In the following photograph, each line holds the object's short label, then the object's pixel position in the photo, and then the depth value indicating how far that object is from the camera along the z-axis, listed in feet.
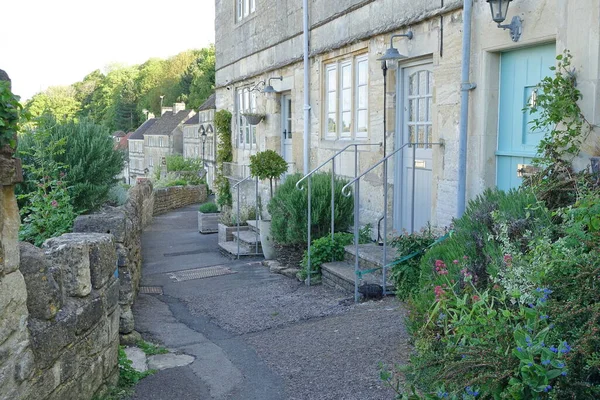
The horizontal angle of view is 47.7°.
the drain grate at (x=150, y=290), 29.55
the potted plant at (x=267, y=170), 35.12
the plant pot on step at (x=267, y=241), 35.40
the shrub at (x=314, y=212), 30.76
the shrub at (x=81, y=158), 27.58
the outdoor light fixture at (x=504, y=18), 20.52
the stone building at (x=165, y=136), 192.65
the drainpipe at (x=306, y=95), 37.47
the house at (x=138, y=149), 222.28
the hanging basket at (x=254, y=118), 45.68
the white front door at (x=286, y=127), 43.50
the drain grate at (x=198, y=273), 33.04
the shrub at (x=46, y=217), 22.35
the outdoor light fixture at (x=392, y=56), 26.63
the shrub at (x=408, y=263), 21.57
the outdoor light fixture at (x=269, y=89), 42.91
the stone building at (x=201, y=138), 131.34
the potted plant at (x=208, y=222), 52.90
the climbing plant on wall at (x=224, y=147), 55.20
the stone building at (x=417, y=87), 20.81
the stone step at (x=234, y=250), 37.88
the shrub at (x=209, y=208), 56.03
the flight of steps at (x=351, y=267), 24.95
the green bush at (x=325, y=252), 28.19
